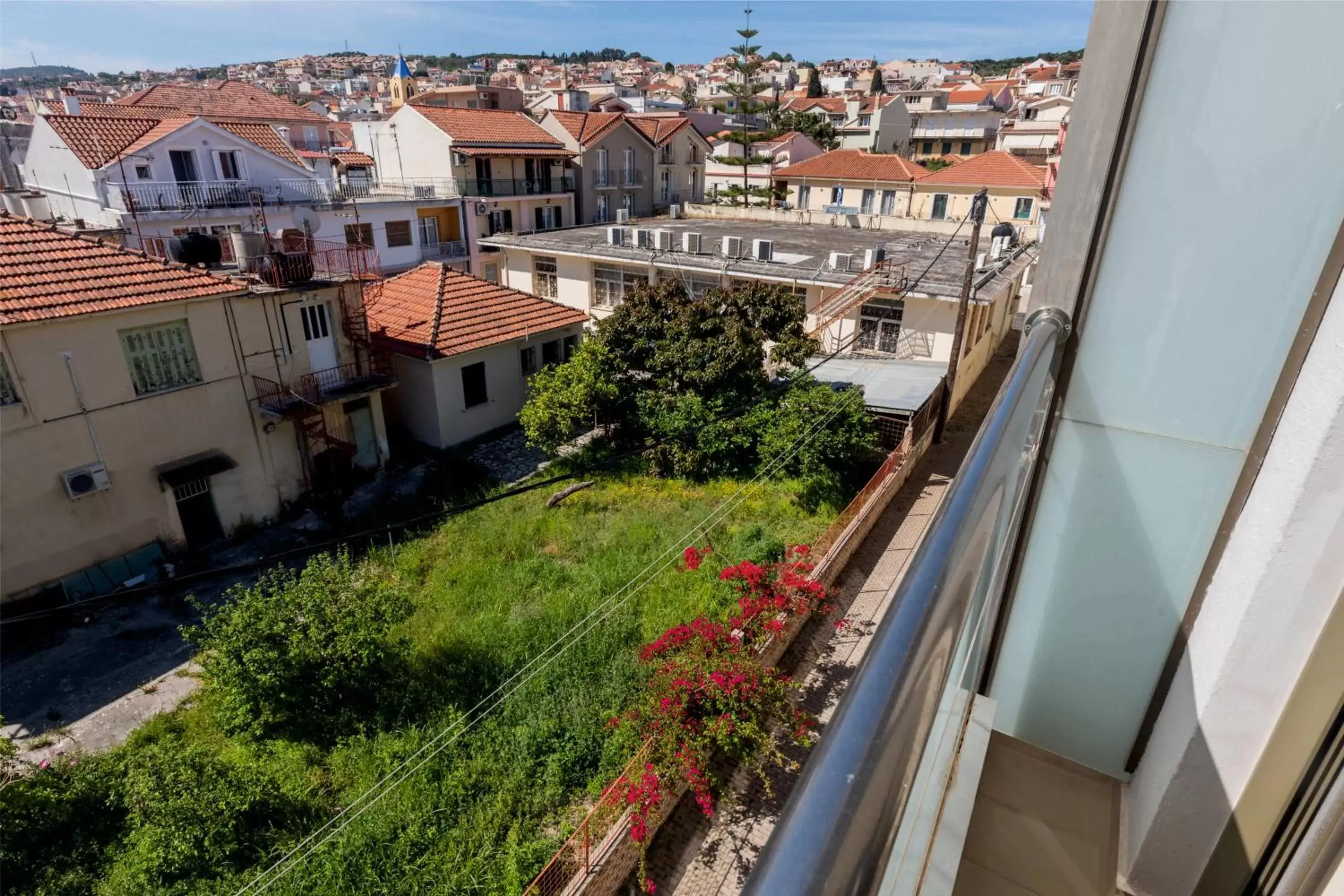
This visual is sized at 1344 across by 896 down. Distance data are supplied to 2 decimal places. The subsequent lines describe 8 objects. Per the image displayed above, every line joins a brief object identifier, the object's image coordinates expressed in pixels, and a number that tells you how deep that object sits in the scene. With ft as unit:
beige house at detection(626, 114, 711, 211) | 103.40
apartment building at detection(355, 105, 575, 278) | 80.69
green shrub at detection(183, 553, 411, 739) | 21.75
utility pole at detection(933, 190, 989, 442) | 34.86
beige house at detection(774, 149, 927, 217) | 97.66
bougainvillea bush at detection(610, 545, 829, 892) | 19.40
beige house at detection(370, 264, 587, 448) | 43.96
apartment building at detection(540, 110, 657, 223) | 93.04
